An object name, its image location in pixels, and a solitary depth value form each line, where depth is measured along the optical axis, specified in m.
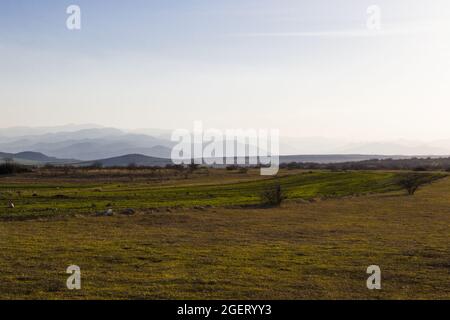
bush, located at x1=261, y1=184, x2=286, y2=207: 37.98
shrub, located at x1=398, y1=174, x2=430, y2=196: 47.41
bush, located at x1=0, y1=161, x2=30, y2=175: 101.25
